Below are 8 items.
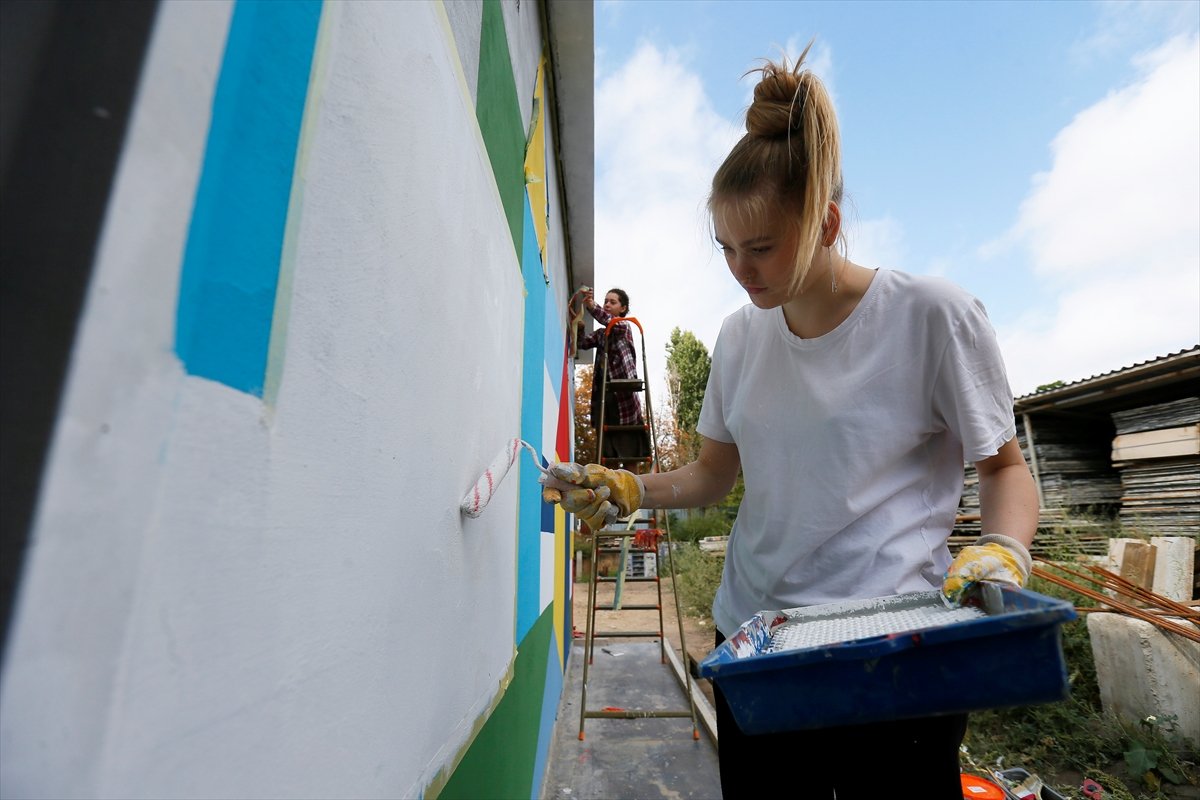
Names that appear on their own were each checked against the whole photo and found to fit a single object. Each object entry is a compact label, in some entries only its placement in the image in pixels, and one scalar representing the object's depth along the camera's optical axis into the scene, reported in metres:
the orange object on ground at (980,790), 2.64
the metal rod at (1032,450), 8.00
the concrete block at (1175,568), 4.84
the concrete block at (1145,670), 3.69
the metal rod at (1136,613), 3.59
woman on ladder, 6.60
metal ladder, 4.54
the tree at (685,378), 23.58
